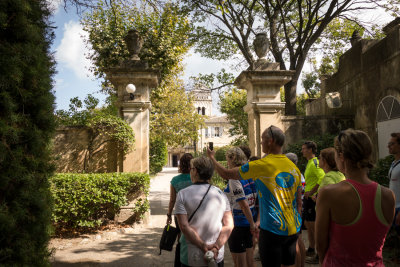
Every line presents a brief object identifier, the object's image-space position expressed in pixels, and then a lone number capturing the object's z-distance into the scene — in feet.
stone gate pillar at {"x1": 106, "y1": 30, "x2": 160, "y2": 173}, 23.58
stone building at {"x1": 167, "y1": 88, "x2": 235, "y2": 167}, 182.18
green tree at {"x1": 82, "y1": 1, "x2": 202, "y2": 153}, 43.55
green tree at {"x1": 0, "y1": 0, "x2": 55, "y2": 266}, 7.82
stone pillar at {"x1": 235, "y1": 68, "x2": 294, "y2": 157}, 24.21
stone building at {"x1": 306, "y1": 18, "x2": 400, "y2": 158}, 27.61
